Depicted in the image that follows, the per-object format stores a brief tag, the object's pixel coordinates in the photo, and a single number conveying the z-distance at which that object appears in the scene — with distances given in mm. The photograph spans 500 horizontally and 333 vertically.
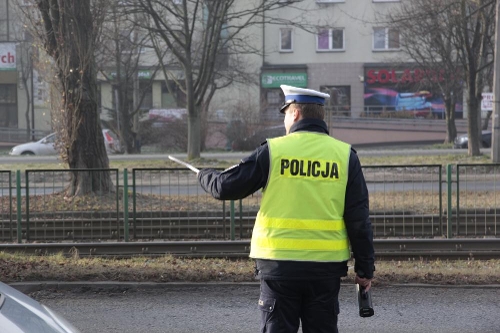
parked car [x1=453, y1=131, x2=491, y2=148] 35500
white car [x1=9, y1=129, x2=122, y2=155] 34156
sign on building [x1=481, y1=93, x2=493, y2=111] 25469
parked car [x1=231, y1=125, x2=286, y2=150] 34562
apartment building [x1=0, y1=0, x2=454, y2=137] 50000
